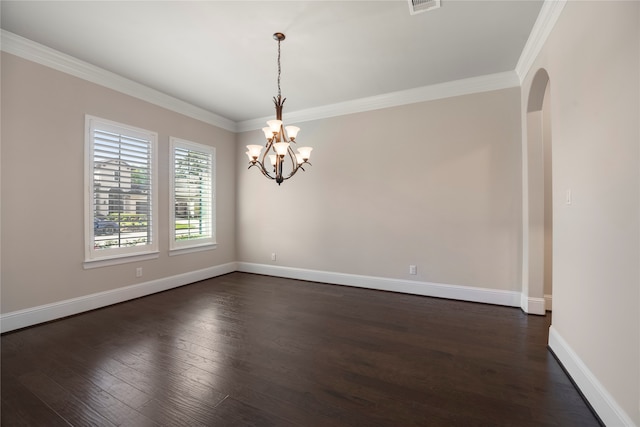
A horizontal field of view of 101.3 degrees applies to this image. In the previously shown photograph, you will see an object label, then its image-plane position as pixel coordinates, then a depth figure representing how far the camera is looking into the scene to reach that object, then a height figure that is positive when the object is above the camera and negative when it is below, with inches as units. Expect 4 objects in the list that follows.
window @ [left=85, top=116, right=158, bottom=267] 125.1 +11.9
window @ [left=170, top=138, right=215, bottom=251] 164.4 +12.1
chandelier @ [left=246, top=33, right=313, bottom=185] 98.4 +28.6
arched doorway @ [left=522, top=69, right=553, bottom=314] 116.5 +3.6
